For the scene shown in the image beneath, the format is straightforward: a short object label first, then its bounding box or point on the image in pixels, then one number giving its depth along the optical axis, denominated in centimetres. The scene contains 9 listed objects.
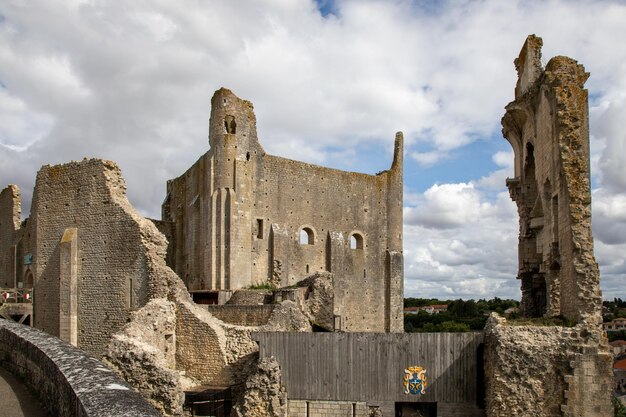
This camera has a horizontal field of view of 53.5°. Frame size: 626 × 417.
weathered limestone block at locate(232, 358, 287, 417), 1379
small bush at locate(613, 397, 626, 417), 2382
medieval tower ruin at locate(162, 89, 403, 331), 2595
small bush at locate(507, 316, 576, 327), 1284
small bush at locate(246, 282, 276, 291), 2577
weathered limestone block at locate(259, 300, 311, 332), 1744
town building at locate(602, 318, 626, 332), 9862
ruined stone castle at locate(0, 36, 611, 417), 1245
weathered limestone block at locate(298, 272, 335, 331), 2345
